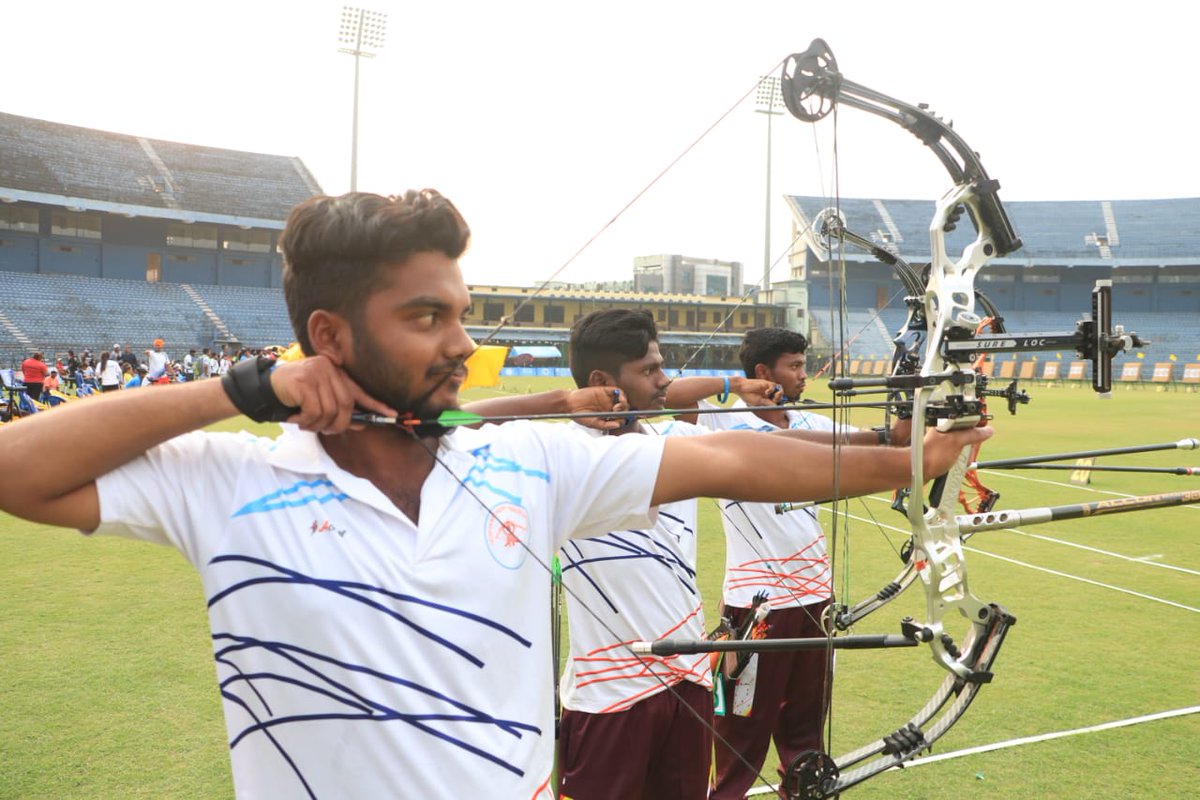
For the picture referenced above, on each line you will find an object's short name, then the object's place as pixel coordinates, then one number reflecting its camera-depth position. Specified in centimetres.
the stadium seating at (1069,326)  4875
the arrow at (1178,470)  344
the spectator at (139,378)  2306
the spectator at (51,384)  2062
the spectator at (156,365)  2261
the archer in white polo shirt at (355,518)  137
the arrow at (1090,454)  284
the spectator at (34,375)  1839
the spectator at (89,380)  2419
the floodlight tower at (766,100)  3469
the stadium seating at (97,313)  3494
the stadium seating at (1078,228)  5172
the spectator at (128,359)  2567
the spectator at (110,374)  2027
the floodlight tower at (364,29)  3105
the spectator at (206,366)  2720
